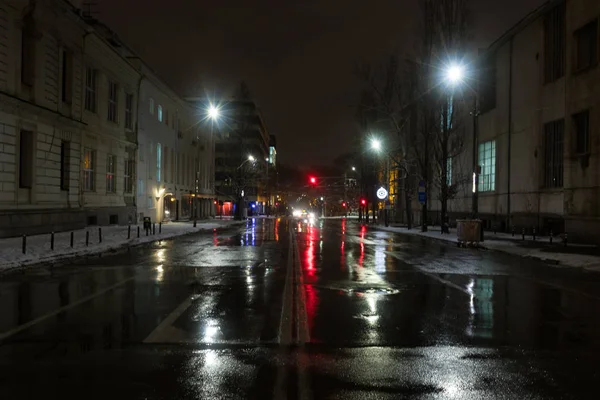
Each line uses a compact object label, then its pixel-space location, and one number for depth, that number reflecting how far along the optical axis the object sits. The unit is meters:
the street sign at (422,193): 38.88
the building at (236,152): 74.88
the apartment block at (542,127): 25.42
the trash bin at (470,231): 26.27
